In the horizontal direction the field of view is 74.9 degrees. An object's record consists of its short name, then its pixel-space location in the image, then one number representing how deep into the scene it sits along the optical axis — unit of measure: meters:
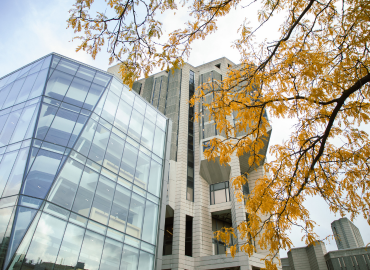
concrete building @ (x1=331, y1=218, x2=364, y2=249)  47.03
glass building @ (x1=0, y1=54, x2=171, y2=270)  11.43
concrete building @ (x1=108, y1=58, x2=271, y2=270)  23.66
